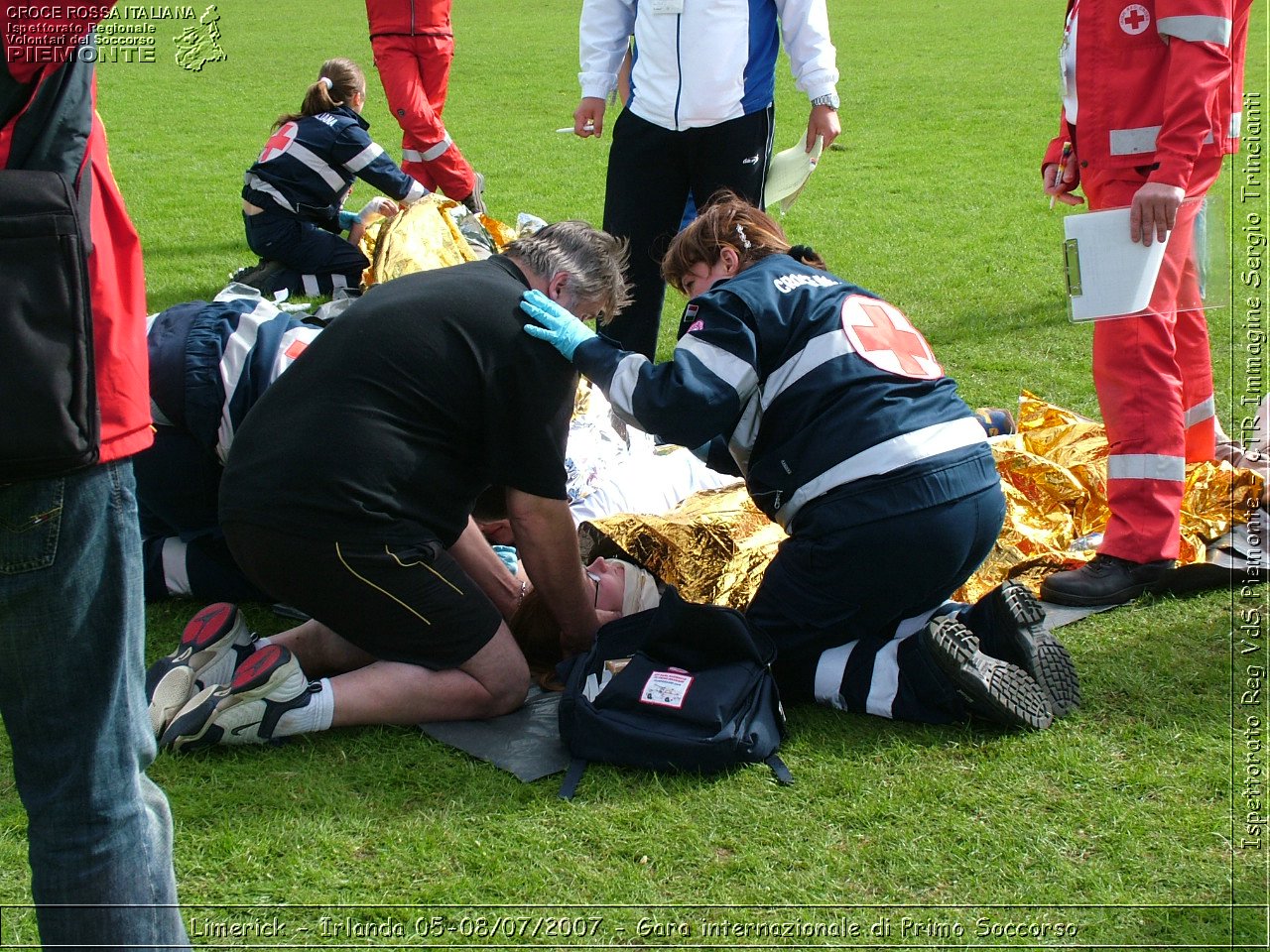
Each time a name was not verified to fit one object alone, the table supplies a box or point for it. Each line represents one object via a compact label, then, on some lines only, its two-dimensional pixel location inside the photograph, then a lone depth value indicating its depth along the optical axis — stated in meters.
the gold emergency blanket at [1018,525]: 3.73
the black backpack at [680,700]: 2.86
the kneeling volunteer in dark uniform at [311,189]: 6.90
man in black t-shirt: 2.95
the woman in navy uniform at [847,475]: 3.03
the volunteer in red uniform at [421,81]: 8.27
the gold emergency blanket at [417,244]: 5.79
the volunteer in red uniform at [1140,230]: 3.53
